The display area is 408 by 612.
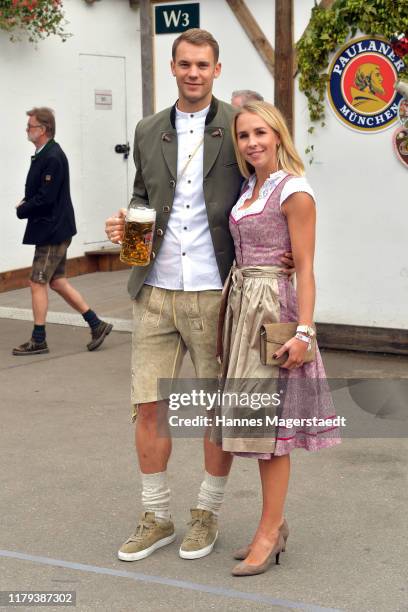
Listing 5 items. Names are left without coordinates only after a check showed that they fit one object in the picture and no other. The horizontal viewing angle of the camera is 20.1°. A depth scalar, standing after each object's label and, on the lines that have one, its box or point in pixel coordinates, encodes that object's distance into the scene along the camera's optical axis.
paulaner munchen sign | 7.74
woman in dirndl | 4.18
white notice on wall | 12.44
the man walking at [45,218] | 8.54
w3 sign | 8.80
